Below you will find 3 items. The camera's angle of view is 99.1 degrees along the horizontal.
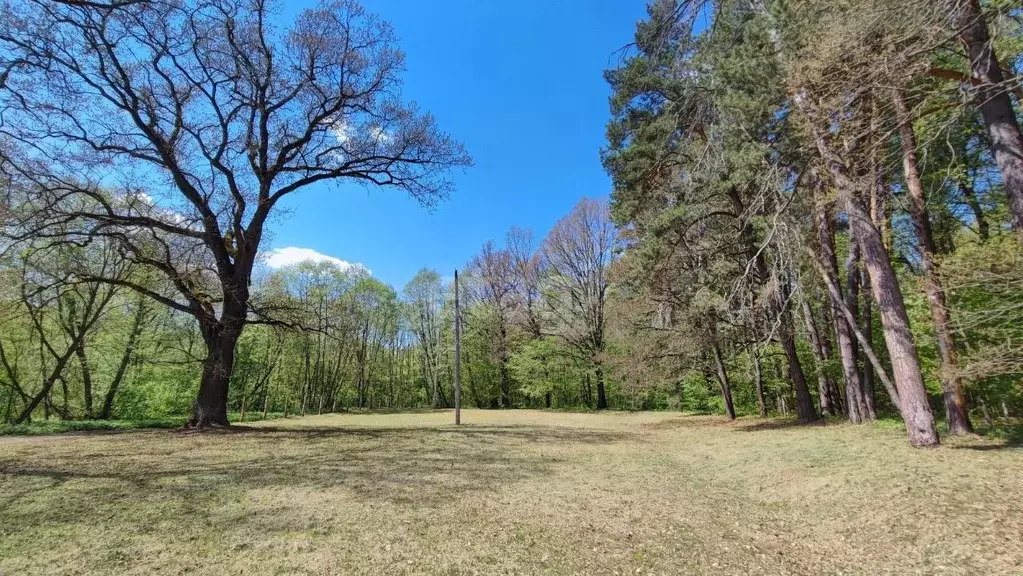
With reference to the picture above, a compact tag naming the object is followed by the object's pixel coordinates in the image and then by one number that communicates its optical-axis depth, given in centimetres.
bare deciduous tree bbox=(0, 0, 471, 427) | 934
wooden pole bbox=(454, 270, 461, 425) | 1555
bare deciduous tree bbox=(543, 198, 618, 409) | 2769
